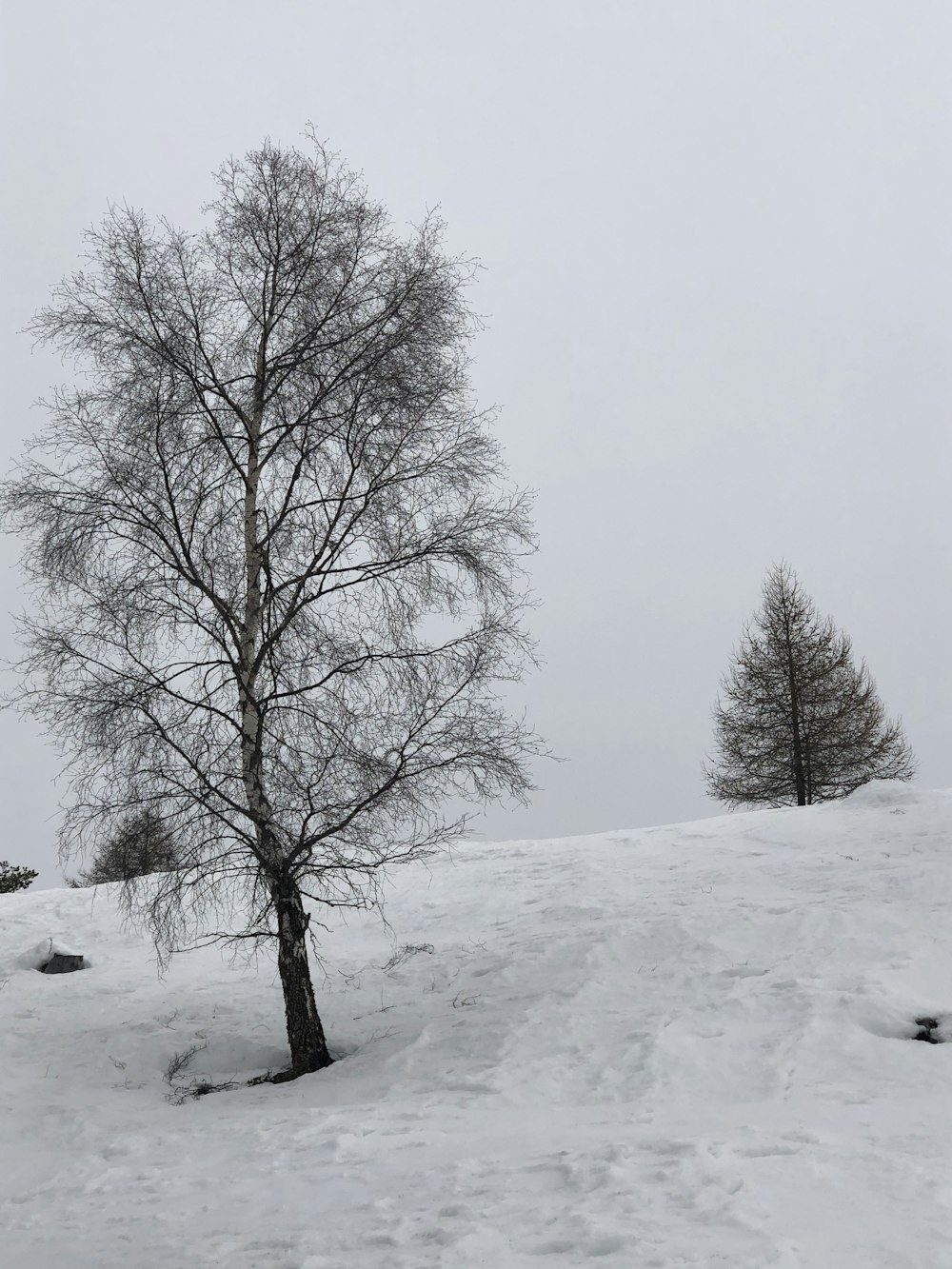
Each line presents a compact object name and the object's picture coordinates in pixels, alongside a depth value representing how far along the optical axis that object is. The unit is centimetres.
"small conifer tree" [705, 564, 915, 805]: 2145
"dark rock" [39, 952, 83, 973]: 1210
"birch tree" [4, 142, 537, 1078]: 865
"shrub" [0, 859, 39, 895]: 2398
